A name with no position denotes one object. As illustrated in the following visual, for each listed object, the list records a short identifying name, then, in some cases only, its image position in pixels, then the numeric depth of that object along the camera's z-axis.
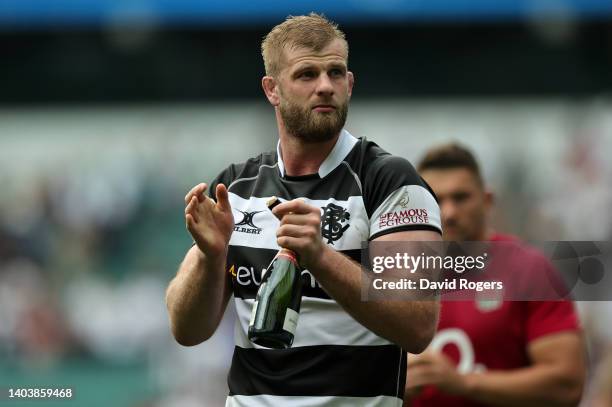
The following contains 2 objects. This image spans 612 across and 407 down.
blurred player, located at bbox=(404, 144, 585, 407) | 11.66
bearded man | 8.86
